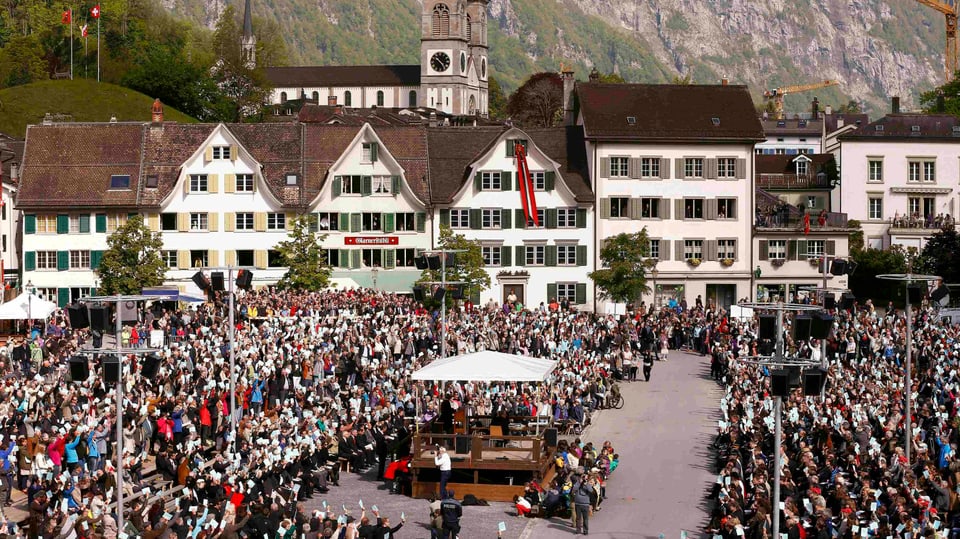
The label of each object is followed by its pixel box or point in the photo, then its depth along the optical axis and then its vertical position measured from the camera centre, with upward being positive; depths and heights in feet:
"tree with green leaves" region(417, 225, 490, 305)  230.27 -1.57
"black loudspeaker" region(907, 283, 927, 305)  122.52 -3.40
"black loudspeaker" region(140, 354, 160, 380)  102.53 -7.30
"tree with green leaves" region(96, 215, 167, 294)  236.84 -0.84
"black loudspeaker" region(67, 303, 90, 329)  100.99 -3.98
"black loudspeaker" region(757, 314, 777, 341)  95.45 -4.79
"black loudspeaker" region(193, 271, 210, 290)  138.63 -2.29
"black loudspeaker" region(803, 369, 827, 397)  92.63 -7.84
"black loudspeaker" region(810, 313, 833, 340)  92.94 -4.60
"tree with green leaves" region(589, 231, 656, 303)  238.68 -2.41
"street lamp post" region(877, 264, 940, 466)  116.16 -10.82
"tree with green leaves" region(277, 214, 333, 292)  238.07 -0.94
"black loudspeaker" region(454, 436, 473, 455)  122.01 -15.21
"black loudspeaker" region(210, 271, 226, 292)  132.77 -2.20
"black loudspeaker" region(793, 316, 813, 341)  93.04 -4.59
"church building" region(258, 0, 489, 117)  628.69 +72.83
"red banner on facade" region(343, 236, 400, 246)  254.06 +2.40
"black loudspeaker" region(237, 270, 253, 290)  131.44 -2.02
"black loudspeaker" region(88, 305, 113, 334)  98.84 -3.96
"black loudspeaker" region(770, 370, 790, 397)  90.63 -7.83
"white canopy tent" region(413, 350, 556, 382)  128.36 -9.80
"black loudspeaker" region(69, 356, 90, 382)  99.91 -7.28
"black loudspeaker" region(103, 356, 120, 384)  96.99 -7.15
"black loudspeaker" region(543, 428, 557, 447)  128.23 -15.34
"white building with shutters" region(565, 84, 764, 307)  258.78 +10.17
